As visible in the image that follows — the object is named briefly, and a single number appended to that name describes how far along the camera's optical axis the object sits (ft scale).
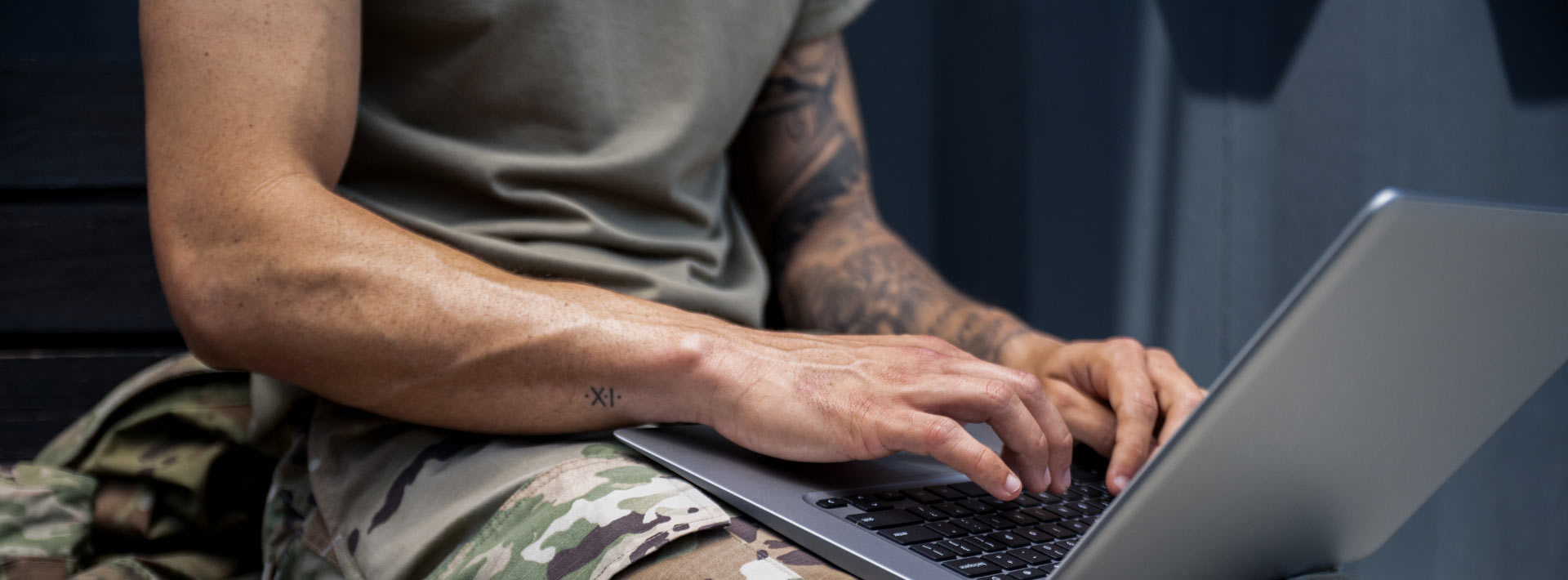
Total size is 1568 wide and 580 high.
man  1.87
